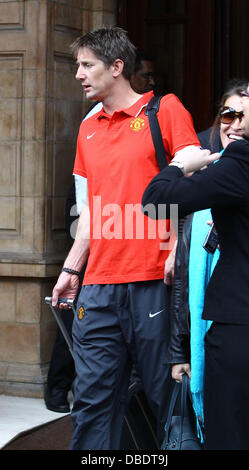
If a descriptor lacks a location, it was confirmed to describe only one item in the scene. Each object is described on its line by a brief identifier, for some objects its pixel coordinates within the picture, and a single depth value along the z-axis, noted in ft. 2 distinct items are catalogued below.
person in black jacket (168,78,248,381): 24.71
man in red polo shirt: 26.43
